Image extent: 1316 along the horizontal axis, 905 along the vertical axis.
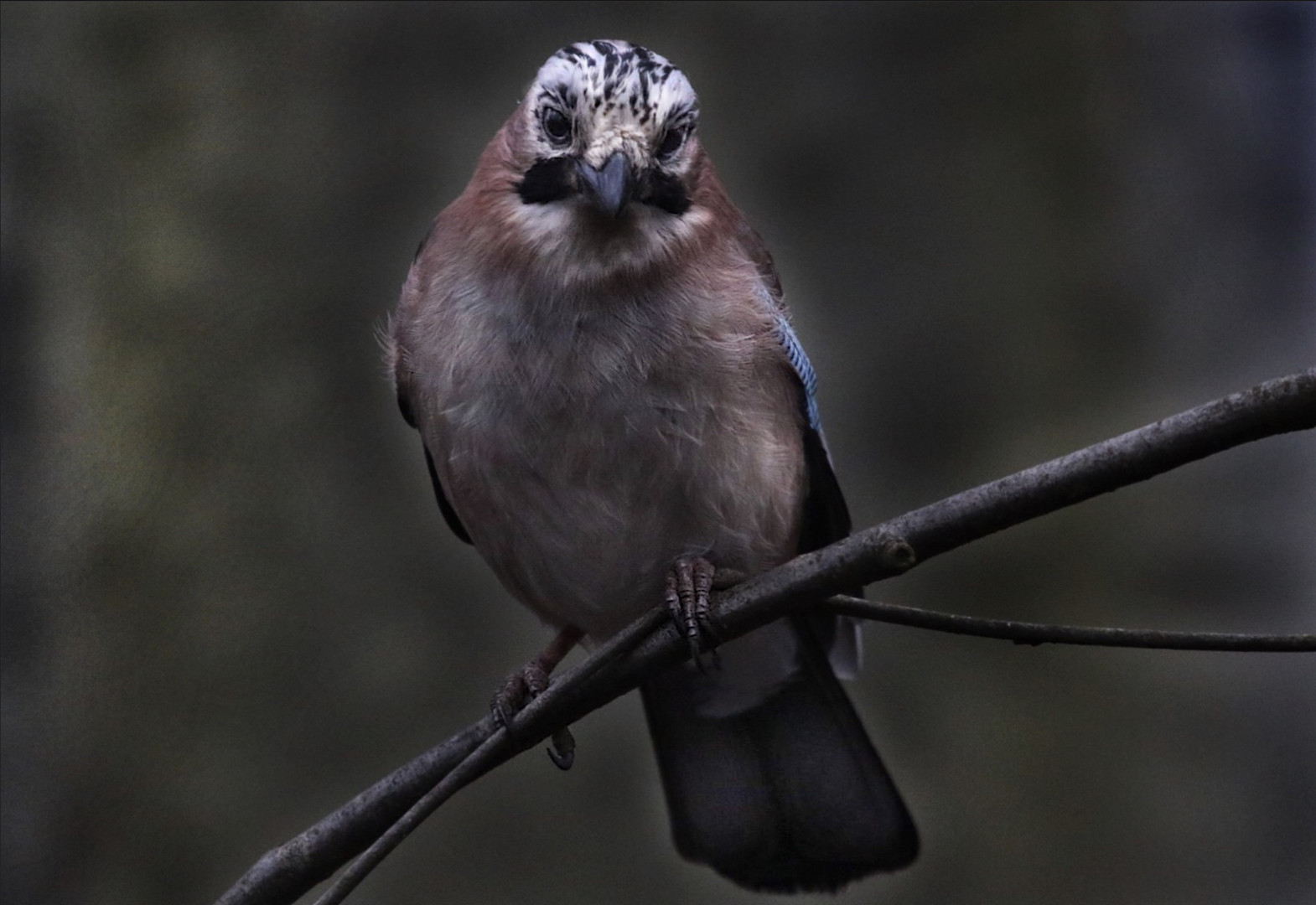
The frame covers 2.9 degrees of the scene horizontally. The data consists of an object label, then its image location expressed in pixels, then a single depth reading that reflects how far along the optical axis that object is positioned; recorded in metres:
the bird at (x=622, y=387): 6.01
